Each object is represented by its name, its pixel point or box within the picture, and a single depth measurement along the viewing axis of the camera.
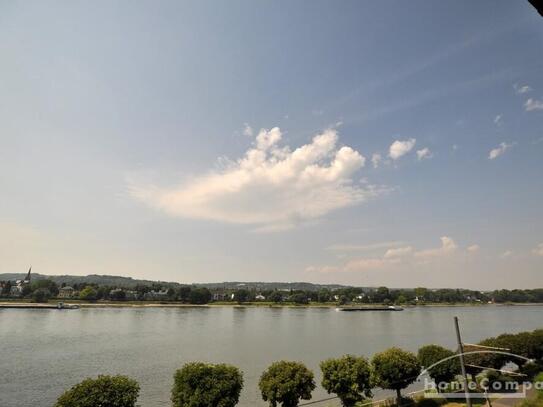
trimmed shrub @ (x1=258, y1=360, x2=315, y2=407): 30.48
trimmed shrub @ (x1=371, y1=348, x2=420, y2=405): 35.03
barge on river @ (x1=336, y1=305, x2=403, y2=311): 185.80
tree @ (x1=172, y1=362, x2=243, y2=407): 27.66
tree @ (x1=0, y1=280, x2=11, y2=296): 198.25
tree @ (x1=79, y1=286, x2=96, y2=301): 197.18
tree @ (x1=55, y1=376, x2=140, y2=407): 24.22
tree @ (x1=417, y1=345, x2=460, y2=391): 37.53
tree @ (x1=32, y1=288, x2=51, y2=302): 179.20
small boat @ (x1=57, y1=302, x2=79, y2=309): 162.71
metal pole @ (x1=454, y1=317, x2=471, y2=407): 20.83
